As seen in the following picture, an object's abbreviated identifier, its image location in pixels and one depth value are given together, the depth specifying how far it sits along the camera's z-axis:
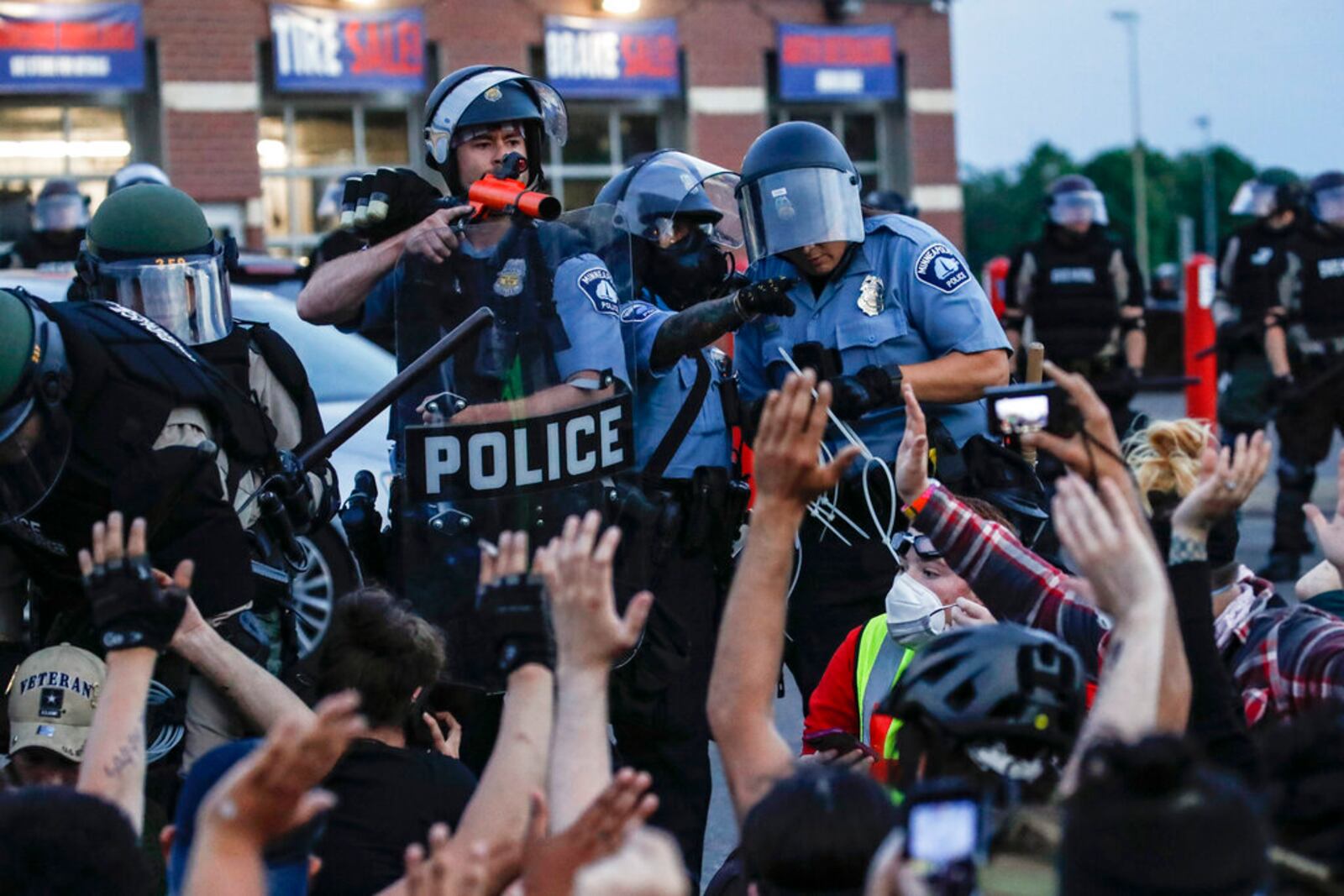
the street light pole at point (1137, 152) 58.16
